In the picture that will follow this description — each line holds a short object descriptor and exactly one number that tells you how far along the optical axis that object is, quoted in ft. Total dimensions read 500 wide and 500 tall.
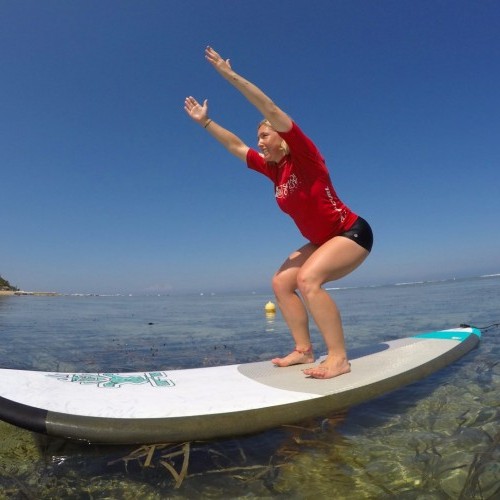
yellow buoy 45.85
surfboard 7.47
